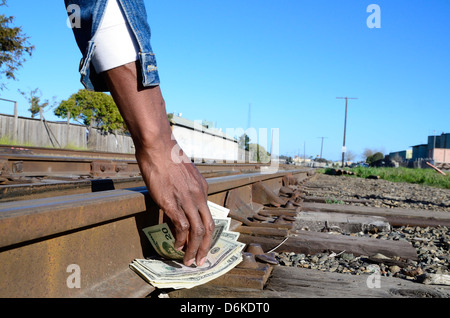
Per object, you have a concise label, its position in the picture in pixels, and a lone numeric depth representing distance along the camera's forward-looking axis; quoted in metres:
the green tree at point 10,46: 15.84
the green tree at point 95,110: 35.28
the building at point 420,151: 88.89
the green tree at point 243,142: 25.67
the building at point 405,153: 99.31
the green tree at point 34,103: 30.34
